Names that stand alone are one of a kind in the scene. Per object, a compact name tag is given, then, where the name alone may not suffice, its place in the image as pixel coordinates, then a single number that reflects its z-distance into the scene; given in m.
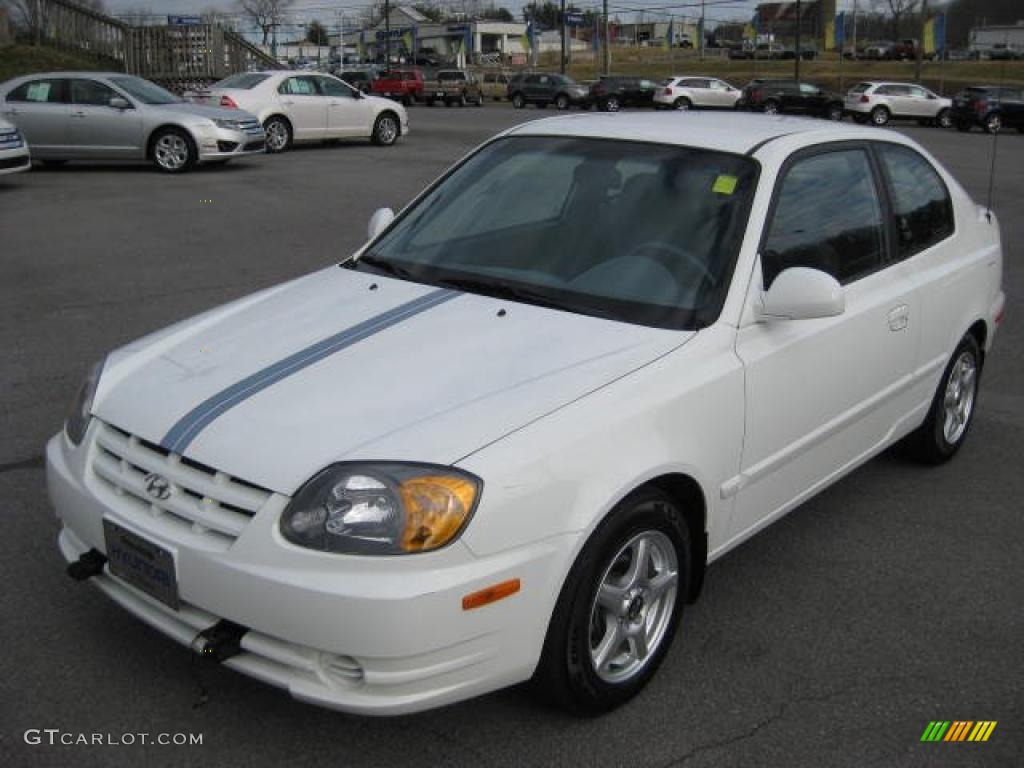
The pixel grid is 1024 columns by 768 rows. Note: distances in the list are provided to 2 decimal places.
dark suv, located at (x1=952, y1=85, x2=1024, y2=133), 33.38
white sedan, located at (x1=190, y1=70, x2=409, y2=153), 19.69
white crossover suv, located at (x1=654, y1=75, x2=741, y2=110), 41.06
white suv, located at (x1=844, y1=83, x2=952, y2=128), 36.53
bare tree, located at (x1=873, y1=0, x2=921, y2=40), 87.31
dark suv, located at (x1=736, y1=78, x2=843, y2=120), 38.91
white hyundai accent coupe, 2.57
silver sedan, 16.22
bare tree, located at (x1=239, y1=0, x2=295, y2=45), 96.81
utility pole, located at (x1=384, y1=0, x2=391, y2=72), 67.79
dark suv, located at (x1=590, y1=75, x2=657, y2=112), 42.66
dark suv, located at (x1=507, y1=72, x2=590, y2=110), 44.75
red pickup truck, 46.66
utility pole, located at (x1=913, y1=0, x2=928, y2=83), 53.67
